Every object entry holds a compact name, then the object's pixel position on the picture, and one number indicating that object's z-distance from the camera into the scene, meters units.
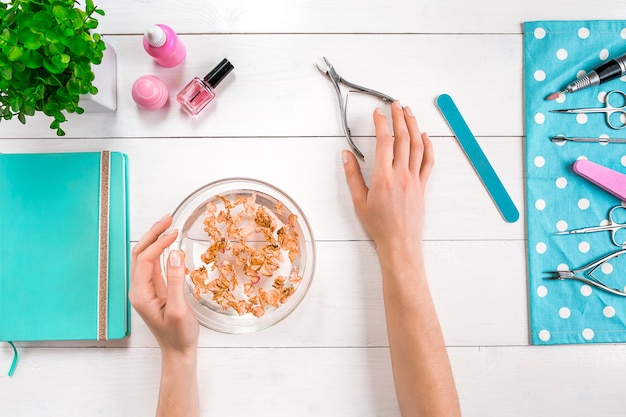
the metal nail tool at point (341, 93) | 0.71
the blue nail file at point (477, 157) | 0.72
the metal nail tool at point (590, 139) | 0.72
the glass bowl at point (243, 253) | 0.67
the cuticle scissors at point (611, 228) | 0.72
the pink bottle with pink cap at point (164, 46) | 0.64
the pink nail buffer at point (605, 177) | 0.71
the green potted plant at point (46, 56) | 0.53
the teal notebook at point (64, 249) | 0.70
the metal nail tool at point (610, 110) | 0.72
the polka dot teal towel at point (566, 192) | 0.72
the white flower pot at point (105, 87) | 0.67
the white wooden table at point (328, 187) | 0.72
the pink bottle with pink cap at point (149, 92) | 0.67
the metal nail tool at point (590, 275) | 0.71
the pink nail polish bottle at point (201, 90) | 0.69
